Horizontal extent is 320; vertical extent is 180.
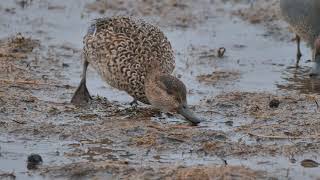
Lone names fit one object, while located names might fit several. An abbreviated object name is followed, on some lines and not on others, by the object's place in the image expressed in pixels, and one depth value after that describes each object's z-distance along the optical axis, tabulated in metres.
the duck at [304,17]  21.44
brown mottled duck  13.59
